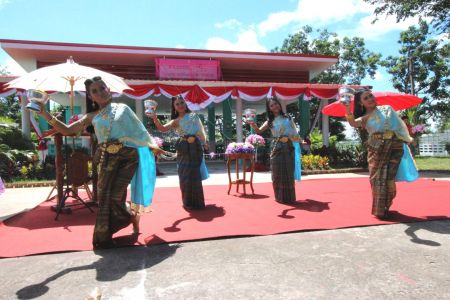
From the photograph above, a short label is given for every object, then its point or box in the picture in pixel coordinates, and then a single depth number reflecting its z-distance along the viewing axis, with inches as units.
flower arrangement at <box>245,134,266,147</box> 273.7
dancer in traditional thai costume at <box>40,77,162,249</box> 133.3
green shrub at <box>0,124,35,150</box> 396.4
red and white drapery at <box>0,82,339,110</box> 435.5
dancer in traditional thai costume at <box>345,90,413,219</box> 173.8
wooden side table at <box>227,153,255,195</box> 251.2
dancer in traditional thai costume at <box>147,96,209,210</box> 204.1
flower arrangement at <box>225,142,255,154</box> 251.0
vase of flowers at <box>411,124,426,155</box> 397.7
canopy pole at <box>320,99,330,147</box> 544.1
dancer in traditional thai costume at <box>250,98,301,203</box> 221.9
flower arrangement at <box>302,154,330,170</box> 431.5
